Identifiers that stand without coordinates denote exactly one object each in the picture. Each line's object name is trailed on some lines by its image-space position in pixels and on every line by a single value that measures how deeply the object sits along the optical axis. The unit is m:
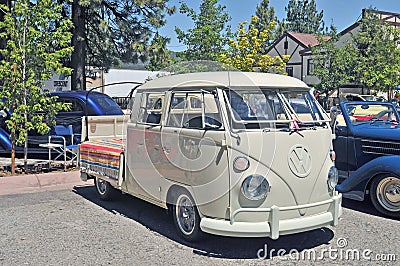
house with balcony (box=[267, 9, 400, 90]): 44.06
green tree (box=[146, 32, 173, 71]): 17.75
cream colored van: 4.93
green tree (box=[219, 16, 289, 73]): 23.81
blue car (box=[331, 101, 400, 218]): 6.76
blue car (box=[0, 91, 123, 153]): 11.23
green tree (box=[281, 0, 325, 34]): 79.62
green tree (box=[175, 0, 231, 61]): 26.08
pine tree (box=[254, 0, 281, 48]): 61.69
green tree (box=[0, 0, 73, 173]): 9.27
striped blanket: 6.85
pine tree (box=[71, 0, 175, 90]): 17.28
